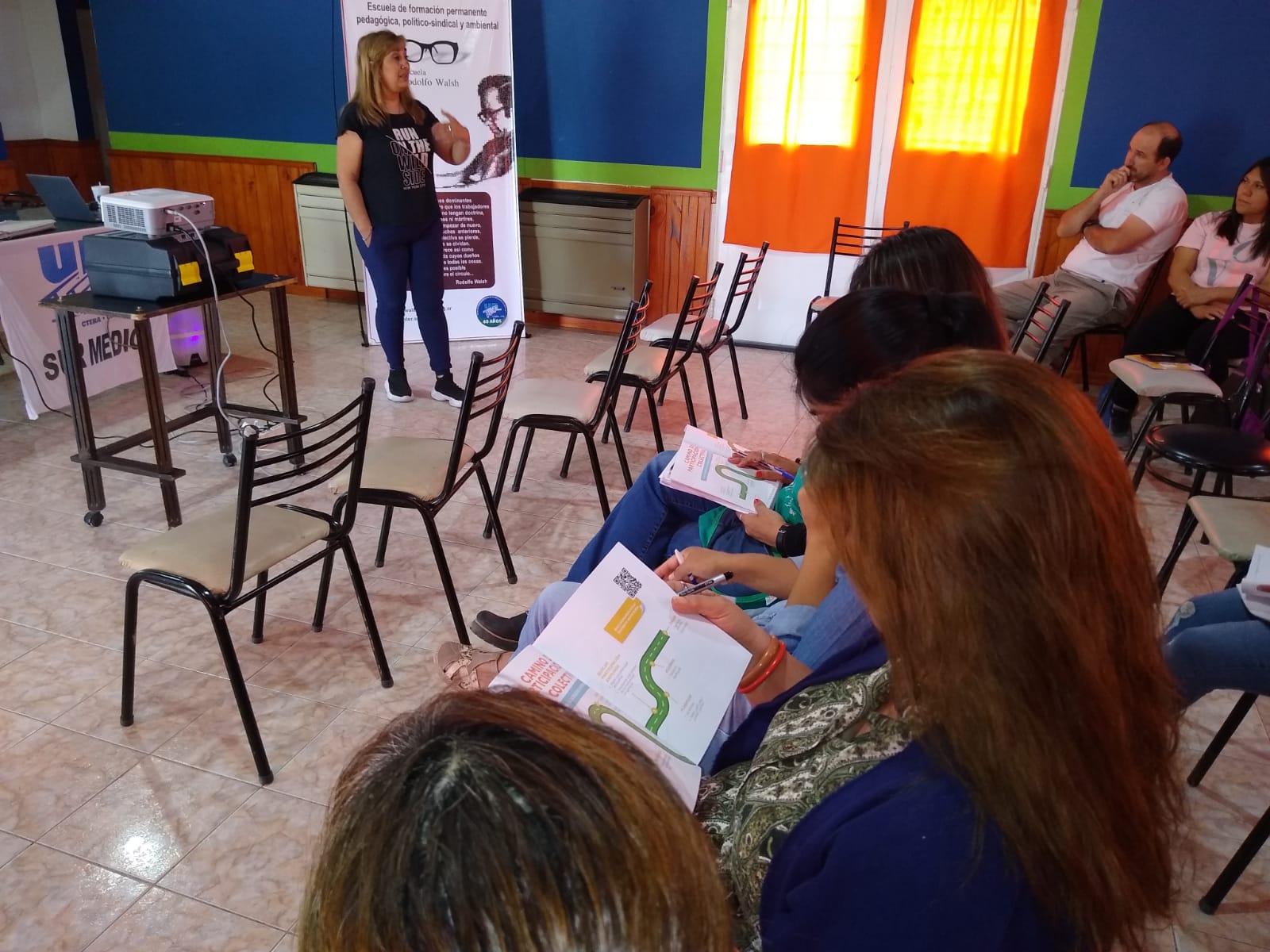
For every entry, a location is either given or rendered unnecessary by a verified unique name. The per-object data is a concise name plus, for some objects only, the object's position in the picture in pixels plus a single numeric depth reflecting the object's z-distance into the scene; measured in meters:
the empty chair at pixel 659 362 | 3.17
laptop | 3.77
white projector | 2.77
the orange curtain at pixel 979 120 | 4.22
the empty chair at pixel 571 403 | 2.71
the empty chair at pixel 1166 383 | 3.10
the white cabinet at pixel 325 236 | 5.41
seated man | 3.91
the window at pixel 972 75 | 4.22
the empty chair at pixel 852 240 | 4.67
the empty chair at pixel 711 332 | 3.63
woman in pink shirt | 3.67
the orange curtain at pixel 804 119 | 4.44
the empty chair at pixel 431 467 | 2.21
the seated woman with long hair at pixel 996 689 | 0.69
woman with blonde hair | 3.73
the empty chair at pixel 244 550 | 1.78
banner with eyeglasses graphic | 4.54
